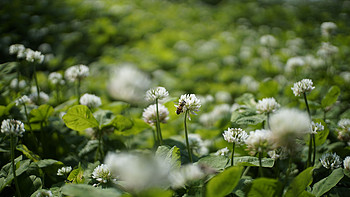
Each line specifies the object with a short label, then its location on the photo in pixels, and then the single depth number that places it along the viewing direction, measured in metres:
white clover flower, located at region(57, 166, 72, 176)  0.73
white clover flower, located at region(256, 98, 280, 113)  0.72
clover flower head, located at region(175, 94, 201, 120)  0.70
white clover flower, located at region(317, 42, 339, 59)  1.09
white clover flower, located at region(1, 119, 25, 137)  0.69
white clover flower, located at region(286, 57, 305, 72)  1.01
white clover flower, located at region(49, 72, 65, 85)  0.89
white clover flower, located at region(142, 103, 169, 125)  0.76
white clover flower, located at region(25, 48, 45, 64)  0.80
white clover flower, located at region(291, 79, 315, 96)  0.72
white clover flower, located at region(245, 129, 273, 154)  0.66
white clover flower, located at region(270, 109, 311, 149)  0.62
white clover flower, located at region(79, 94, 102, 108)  0.81
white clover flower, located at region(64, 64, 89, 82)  0.83
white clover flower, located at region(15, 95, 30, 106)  0.78
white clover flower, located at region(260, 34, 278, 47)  1.38
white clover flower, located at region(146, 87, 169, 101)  0.71
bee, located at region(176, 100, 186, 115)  0.70
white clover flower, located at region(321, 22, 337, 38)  1.03
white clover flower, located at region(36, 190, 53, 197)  0.68
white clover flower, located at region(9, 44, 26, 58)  0.80
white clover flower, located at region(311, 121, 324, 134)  0.70
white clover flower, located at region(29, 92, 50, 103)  0.84
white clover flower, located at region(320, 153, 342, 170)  0.72
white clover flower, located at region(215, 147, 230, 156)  0.76
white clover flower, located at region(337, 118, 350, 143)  0.77
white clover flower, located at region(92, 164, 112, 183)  0.70
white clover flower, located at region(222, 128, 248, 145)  0.69
